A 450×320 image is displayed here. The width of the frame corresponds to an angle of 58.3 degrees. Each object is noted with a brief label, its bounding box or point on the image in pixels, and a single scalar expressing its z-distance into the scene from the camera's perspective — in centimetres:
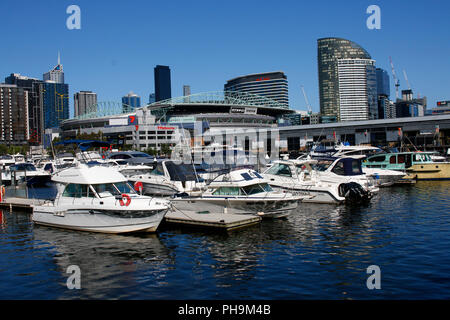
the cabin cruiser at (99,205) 2021
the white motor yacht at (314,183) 2870
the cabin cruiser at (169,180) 3059
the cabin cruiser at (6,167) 4884
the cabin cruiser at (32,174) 4541
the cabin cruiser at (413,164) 4291
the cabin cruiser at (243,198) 2330
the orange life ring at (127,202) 2006
